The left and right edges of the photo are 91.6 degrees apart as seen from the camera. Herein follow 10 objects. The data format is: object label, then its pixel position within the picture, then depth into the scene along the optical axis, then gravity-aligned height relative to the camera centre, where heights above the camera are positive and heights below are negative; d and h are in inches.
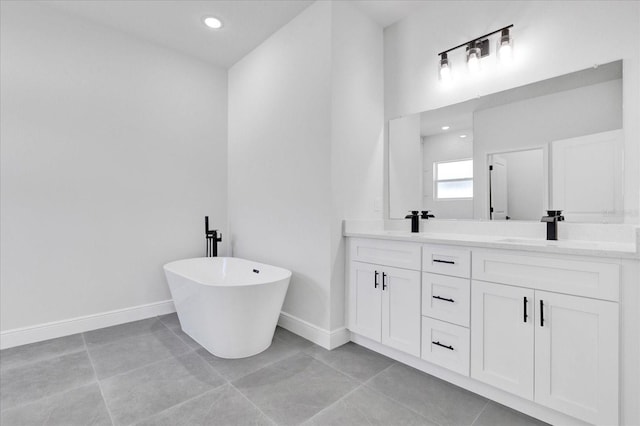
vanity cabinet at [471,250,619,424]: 54.8 -23.3
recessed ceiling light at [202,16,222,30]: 111.8 +69.7
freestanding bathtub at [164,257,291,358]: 86.7 -29.1
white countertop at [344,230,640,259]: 55.0 -6.6
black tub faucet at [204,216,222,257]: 137.9 -12.1
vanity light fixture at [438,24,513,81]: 83.4 +45.9
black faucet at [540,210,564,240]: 74.7 -2.3
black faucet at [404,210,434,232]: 102.6 -1.3
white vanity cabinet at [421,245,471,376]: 73.2 -22.9
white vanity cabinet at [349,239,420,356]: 83.6 -23.1
